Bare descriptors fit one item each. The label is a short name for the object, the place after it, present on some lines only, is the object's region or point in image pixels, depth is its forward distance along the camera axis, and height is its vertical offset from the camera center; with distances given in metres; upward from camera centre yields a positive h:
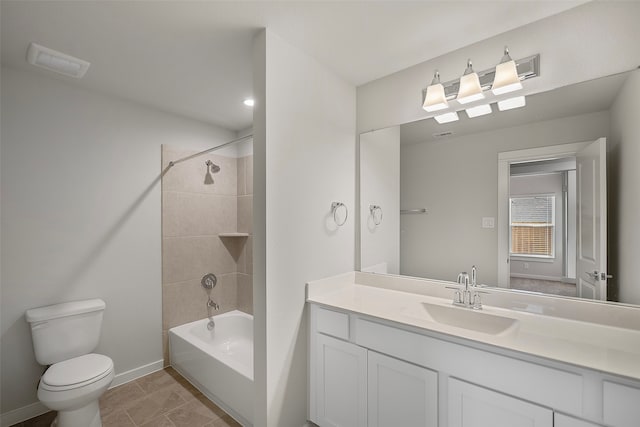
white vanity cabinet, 1.06 -0.76
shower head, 3.15 +0.51
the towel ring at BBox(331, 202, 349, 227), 2.14 +0.00
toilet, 1.78 -1.01
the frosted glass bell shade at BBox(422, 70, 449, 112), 1.83 +0.72
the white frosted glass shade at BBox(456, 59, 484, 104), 1.69 +0.73
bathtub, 2.03 -1.25
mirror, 1.42 +0.16
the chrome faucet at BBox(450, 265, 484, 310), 1.69 -0.49
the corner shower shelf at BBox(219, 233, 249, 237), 3.16 -0.24
